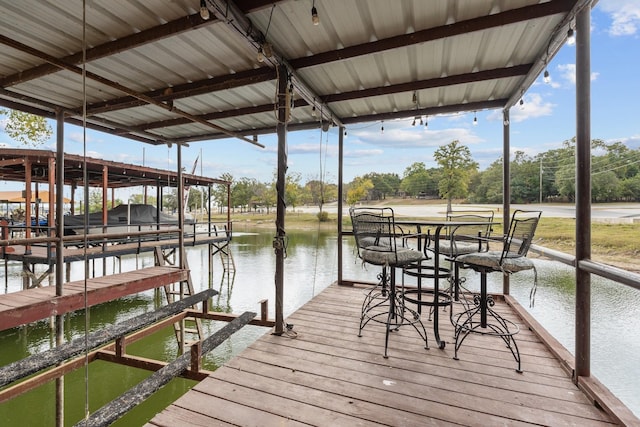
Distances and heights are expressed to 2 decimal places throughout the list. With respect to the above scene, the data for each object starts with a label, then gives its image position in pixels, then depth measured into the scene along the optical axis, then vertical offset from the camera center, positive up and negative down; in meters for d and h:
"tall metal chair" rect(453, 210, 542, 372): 1.95 -0.35
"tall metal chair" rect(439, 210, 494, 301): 2.58 -0.27
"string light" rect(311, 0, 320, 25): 1.72 +1.16
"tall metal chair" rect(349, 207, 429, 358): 2.23 -0.32
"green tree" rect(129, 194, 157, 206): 33.17 +1.32
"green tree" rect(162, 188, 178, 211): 27.74 +0.80
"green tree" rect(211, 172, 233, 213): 29.26 +1.50
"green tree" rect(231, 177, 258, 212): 27.55 +1.63
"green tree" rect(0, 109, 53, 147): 10.92 +3.18
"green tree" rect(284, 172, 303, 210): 22.98 +1.67
